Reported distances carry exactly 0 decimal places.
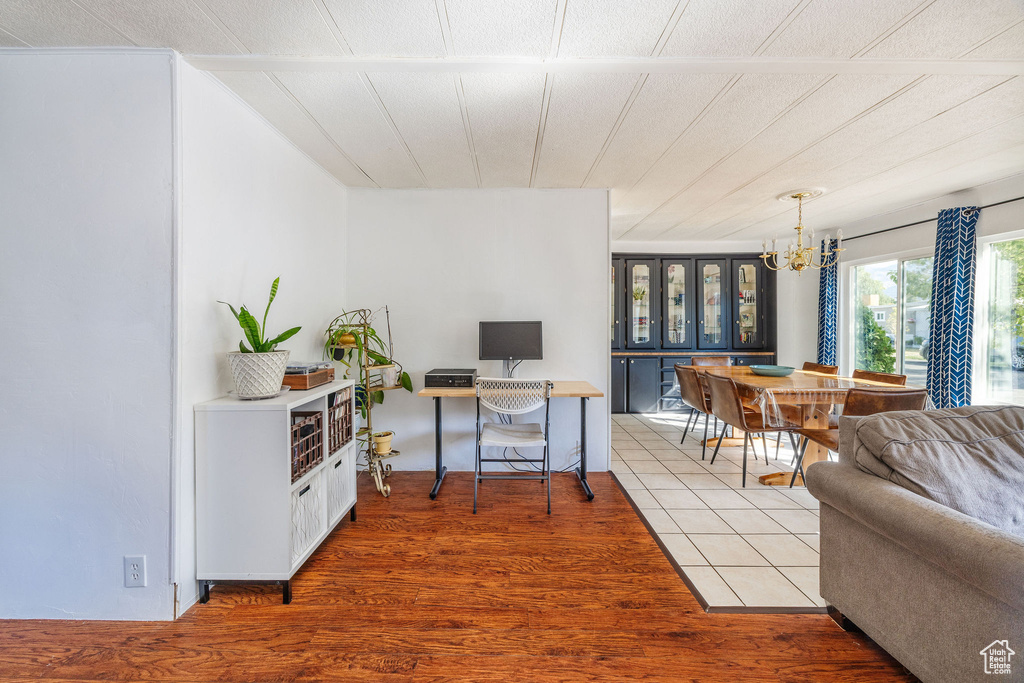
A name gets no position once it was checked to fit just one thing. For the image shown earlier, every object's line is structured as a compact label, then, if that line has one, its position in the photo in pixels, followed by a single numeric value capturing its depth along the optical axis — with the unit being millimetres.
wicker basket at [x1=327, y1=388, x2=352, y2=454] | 2498
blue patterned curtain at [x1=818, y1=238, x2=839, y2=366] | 5320
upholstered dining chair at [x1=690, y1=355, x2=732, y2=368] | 5105
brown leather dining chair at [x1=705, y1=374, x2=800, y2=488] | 3312
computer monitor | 3510
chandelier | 3787
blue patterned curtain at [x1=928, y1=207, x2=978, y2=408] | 3645
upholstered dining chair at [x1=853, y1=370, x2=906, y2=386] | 3498
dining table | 3209
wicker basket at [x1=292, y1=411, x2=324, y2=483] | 2057
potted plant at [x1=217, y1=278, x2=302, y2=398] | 1946
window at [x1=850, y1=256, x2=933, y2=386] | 4332
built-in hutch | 6090
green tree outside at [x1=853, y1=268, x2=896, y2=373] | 4793
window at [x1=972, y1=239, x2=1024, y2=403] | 3463
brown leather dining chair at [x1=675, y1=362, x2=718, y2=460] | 4059
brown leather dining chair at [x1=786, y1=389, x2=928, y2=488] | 2830
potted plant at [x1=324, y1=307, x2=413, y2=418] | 3016
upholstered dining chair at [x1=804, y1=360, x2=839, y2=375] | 4367
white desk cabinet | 1924
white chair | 2885
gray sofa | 1170
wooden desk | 3078
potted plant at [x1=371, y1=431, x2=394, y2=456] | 3268
